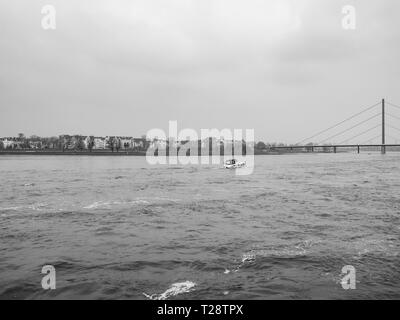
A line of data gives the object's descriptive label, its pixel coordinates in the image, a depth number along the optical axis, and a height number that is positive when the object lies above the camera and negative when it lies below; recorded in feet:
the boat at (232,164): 211.47 -8.33
